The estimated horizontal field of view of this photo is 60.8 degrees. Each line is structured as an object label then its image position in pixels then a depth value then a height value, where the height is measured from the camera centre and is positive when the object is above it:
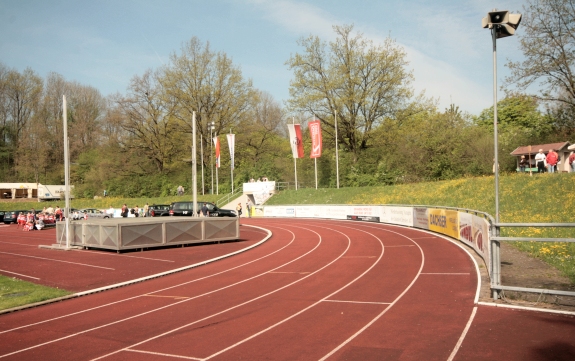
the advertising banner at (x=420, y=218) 29.96 -2.19
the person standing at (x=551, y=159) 31.64 +1.39
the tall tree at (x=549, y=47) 33.69 +9.27
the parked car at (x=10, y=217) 50.94 -2.69
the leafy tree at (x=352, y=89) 55.16 +10.86
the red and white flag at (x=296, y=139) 48.16 +4.57
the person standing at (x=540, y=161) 33.47 +1.35
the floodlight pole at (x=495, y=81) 12.65 +2.62
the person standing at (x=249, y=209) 51.41 -2.39
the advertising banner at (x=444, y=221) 24.04 -2.08
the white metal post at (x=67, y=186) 24.23 +0.20
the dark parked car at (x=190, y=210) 42.44 -1.94
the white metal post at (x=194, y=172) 27.53 +0.88
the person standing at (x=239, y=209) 48.10 -2.19
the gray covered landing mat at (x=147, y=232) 23.66 -2.23
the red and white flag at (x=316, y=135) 47.28 +4.86
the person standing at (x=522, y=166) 35.19 +1.11
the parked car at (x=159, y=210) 43.89 -2.02
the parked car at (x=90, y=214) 43.50 -2.26
